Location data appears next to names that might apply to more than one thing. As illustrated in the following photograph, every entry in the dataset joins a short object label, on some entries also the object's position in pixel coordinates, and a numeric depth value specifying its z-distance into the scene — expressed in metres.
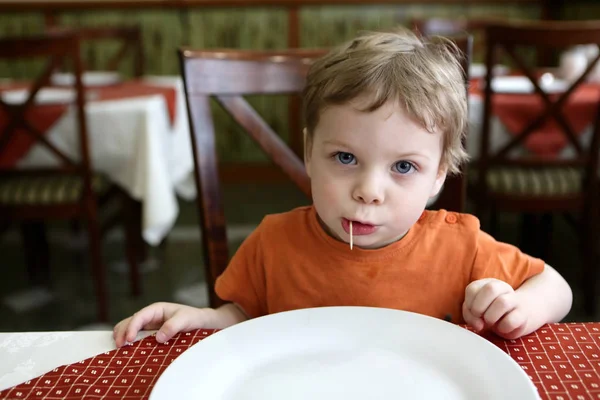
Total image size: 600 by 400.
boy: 0.65
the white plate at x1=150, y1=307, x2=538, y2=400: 0.51
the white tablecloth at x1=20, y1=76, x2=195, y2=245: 2.03
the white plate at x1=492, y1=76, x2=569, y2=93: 2.15
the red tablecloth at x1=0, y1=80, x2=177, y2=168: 2.01
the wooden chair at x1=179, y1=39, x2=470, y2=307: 0.97
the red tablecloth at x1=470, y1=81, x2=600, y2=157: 1.97
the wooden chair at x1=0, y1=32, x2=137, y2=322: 1.87
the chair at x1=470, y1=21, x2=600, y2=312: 1.87
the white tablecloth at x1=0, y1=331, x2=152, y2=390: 0.58
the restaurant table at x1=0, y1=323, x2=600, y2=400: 0.53
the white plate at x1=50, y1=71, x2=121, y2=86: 2.56
